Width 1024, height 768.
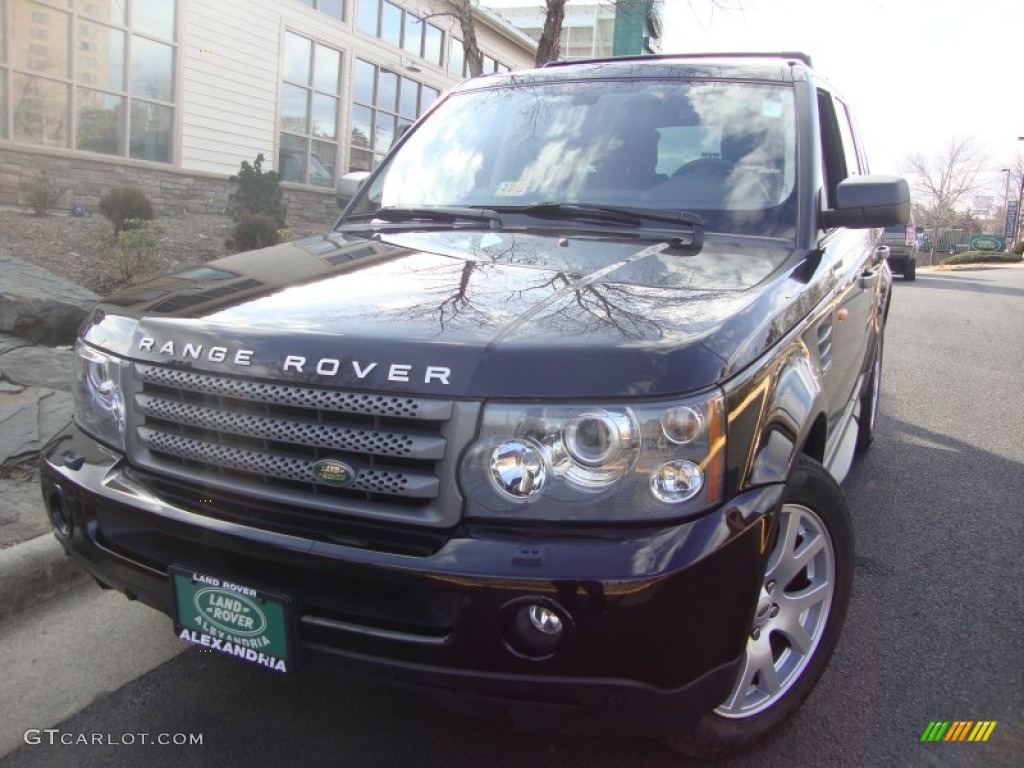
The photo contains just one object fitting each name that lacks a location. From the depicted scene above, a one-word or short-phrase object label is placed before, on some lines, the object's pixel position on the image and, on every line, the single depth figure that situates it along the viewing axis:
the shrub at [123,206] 10.30
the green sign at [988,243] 54.22
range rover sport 1.81
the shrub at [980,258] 42.25
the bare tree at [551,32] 10.67
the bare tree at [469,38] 11.07
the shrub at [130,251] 7.82
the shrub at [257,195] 13.43
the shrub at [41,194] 10.74
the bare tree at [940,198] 74.25
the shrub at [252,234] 10.21
